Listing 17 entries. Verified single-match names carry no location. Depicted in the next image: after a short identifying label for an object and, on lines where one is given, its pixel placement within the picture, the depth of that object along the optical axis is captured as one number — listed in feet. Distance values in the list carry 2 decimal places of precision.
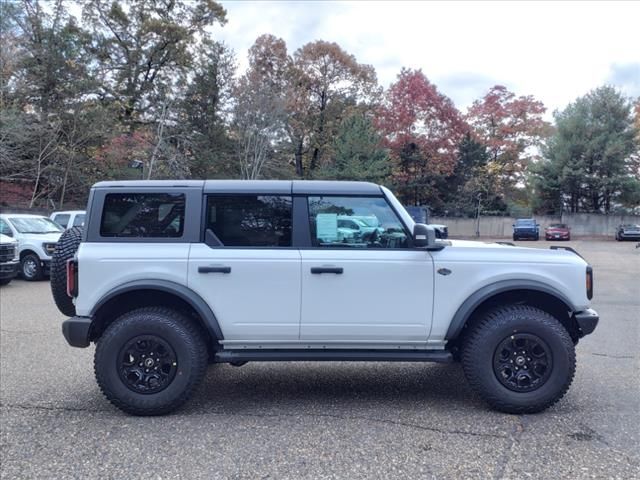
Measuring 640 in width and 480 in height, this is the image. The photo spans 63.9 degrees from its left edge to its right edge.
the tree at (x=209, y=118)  97.14
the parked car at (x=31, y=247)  44.06
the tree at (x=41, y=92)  76.48
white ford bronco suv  13.70
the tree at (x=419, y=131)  124.36
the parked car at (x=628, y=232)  114.21
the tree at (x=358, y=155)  108.68
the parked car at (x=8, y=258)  39.01
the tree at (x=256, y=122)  97.35
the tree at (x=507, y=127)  138.82
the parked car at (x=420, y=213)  96.03
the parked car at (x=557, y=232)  119.14
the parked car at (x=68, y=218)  52.70
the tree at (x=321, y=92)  131.75
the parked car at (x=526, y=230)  117.80
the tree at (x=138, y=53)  103.35
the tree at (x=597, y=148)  122.62
